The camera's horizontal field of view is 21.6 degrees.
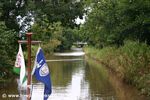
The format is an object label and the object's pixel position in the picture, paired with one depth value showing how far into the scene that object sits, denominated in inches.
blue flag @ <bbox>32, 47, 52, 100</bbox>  327.6
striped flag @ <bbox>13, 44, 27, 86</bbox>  336.8
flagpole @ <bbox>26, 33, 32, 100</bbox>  333.4
